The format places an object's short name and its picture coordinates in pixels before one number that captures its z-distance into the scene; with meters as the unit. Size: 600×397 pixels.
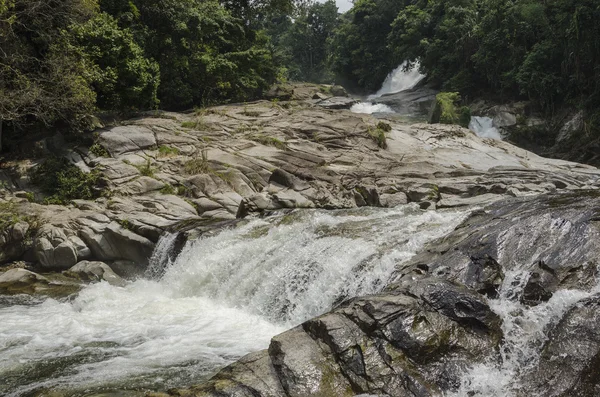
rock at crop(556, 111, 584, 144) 25.91
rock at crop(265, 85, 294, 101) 30.75
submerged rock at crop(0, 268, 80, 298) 11.73
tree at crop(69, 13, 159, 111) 17.59
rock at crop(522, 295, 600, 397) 5.49
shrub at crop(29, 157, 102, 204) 15.71
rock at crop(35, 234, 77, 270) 13.07
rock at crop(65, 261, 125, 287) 12.78
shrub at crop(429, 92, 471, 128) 27.96
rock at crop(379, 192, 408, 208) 15.12
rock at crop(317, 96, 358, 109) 32.97
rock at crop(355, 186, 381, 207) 15.52
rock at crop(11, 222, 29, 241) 13.34
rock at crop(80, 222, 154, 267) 13.38
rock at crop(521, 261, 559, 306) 6.74
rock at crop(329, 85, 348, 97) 39.38
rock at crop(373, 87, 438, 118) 35.89
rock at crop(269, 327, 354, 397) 5.62
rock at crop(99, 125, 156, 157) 17.55
